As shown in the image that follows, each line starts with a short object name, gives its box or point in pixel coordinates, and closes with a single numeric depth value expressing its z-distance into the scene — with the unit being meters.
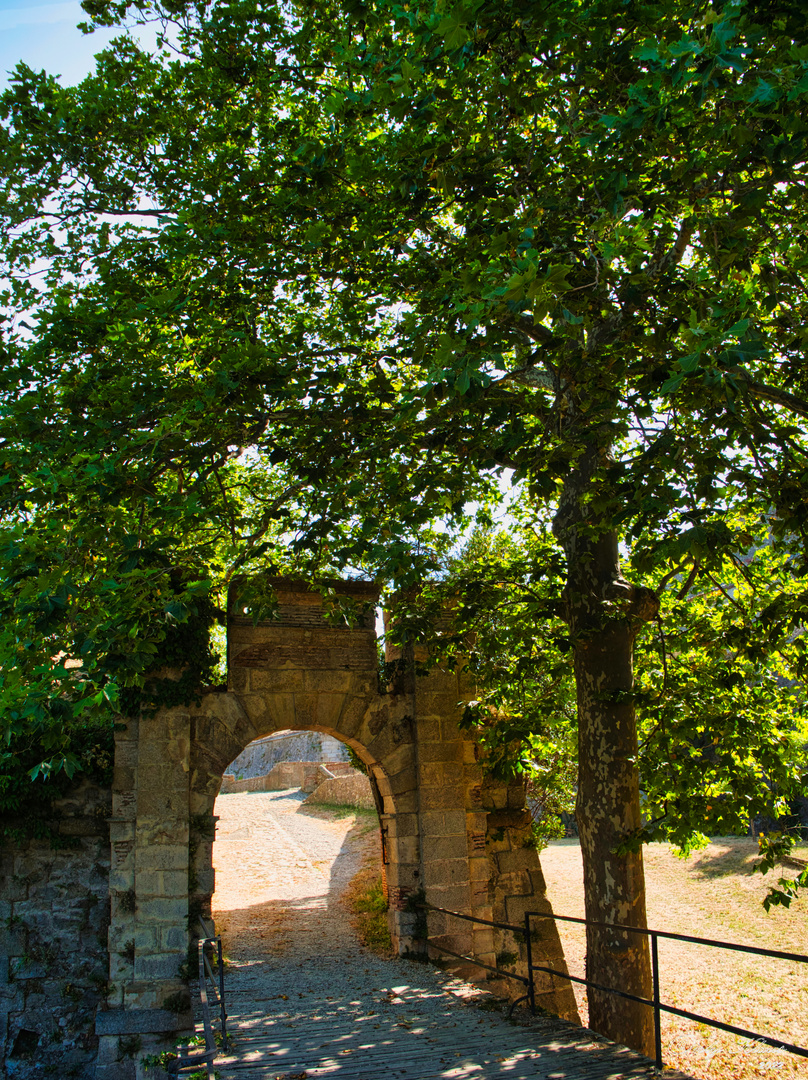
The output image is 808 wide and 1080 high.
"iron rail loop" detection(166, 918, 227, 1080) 4.57
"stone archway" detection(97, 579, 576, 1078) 7.44
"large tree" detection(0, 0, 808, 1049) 4.64
